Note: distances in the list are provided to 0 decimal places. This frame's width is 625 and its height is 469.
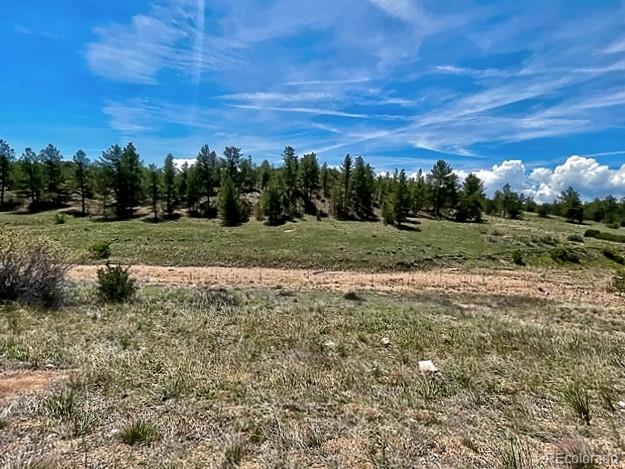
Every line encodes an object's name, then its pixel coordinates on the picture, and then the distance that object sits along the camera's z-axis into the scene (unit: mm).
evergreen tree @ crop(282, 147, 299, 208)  79562
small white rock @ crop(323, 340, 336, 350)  8380
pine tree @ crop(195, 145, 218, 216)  77500
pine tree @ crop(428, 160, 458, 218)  82125
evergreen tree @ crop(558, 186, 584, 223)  100250
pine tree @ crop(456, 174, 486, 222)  78875
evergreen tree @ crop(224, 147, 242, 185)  84062
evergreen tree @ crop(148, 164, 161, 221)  71444
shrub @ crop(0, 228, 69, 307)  12000
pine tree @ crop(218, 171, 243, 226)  64188
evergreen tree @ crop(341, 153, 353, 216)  77125
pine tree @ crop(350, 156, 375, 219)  80250
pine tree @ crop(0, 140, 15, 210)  74938
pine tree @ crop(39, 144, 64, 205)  77062
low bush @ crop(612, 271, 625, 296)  26156
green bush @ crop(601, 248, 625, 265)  45438
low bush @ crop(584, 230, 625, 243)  61844
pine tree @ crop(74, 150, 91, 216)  74250
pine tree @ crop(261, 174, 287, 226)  65812
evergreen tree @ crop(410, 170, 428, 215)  79056
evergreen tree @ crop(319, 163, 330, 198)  91000
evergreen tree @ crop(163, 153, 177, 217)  72312
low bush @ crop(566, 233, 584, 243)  55156
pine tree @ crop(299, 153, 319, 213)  81812
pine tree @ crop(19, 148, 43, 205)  72938
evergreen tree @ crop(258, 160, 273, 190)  90375
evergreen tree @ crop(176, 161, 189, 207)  76188
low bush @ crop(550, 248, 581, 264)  43928
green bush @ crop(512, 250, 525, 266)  41238
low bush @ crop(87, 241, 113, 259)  33606
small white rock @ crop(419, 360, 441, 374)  6870
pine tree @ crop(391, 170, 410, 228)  66250
